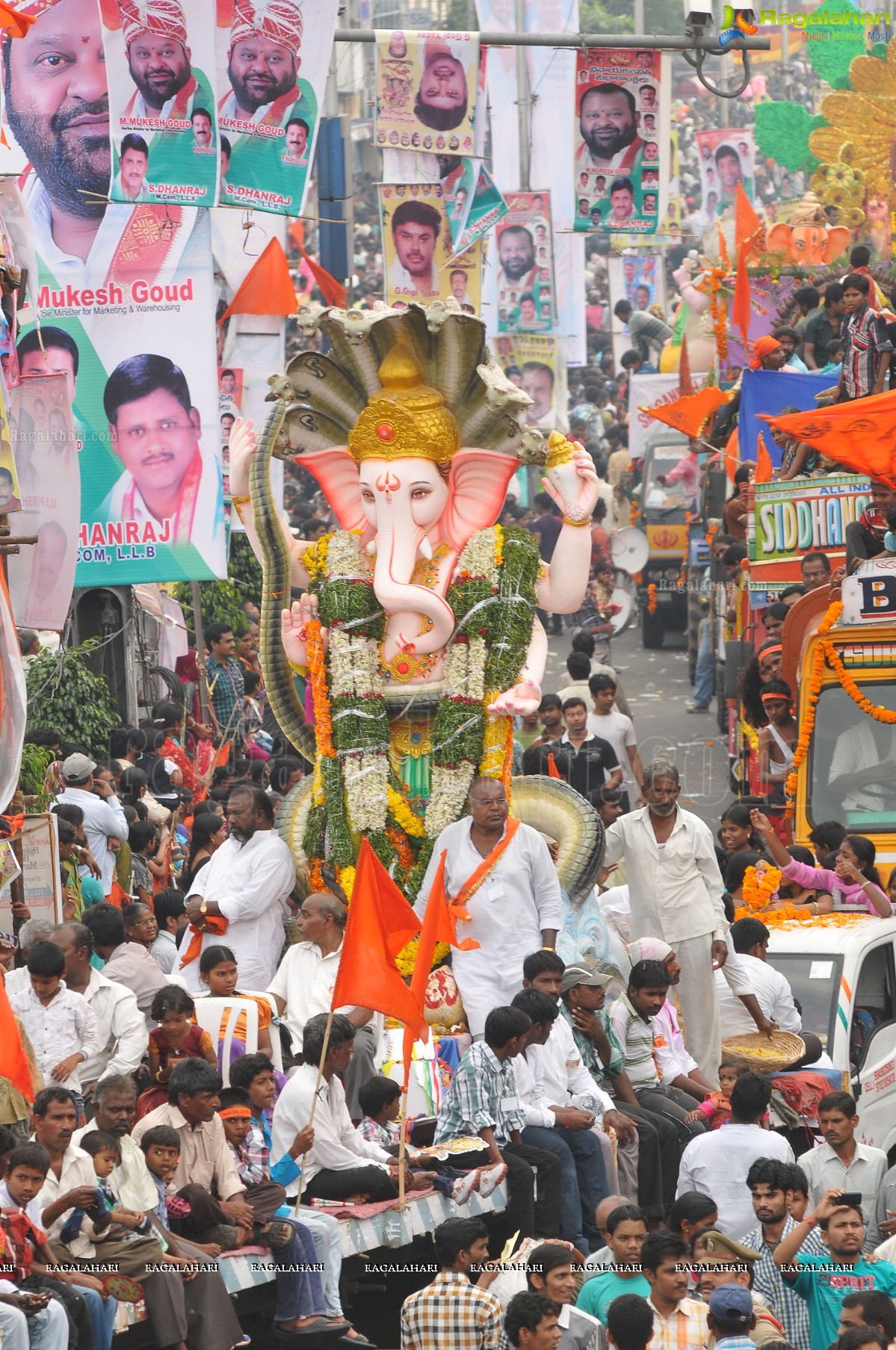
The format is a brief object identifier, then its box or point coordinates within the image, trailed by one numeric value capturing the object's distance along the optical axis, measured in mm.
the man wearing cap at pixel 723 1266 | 9383
